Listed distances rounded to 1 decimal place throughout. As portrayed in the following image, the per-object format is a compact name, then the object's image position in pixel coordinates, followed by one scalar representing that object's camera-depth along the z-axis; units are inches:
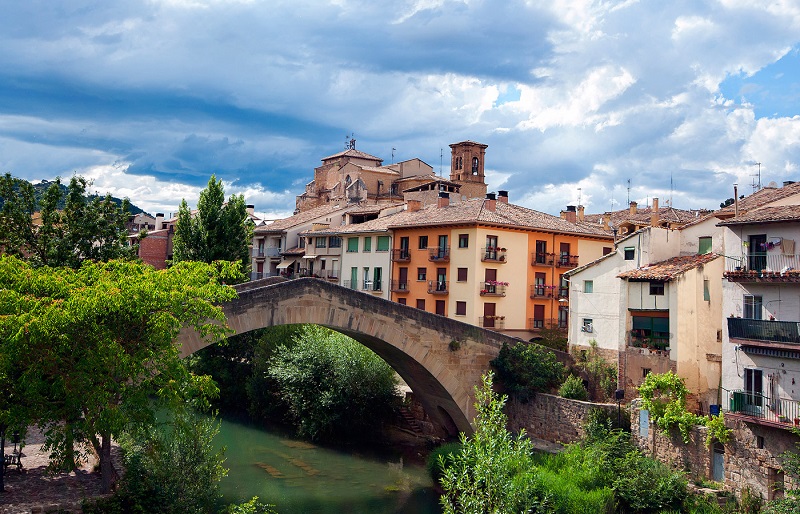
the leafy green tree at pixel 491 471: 595.5
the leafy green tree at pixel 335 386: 1267.2
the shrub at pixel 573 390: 1109.1
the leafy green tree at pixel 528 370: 1155.3
